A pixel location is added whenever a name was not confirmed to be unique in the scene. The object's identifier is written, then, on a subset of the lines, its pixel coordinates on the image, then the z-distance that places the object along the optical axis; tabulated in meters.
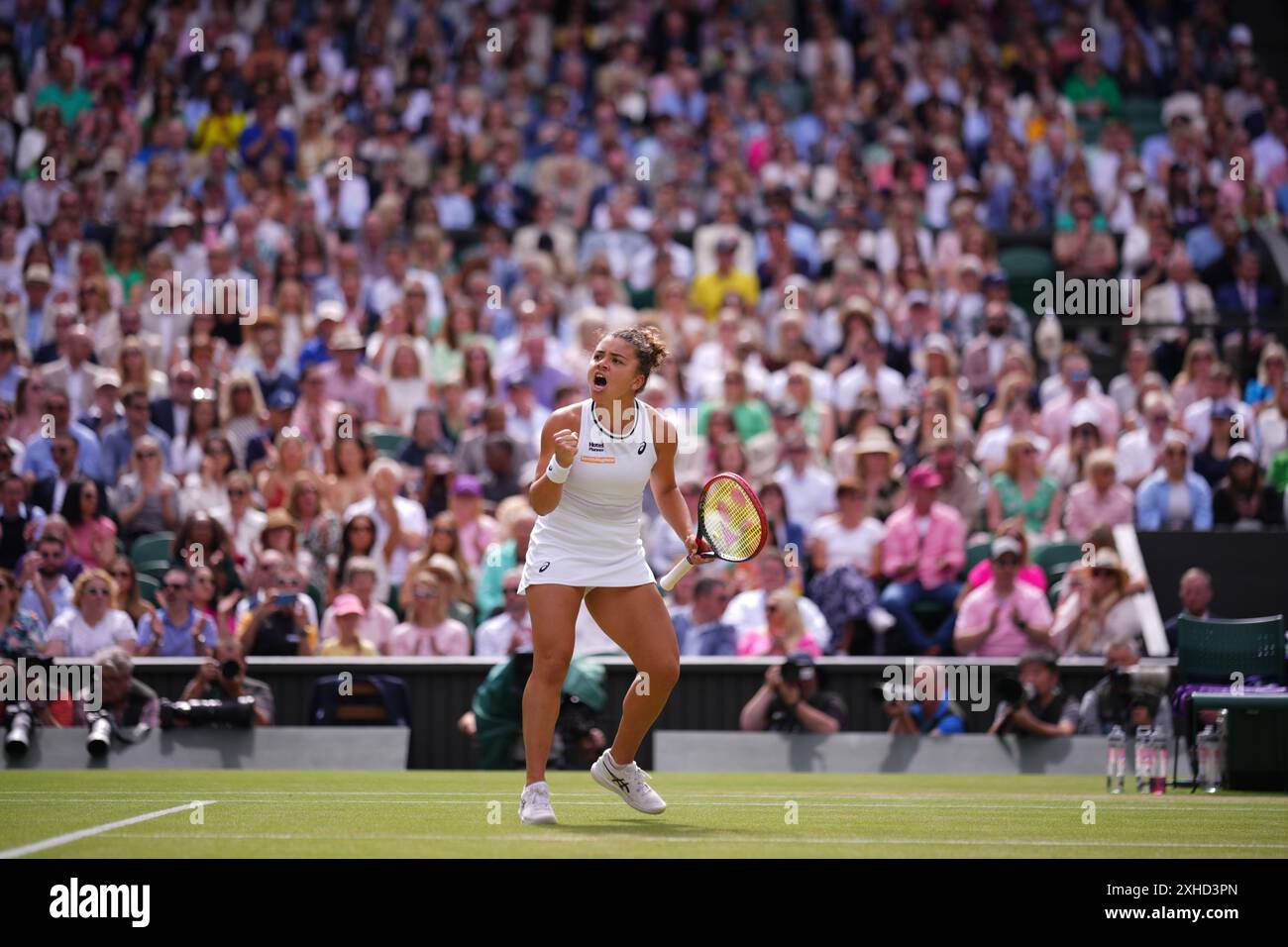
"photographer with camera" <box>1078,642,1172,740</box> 11.33
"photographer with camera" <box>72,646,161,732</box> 12.09
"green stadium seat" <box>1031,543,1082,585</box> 14.03
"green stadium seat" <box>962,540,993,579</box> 14.02
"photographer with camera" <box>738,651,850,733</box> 12.11
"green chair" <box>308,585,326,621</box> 13.60
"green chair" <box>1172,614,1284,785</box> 11.23
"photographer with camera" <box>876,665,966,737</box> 12.24
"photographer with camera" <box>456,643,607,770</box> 11.84
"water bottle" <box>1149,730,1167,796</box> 10.20
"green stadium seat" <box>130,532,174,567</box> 14.32
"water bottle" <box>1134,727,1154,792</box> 10.25
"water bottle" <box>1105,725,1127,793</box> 10.42
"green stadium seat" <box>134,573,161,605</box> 13.65
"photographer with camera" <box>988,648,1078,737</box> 11.95
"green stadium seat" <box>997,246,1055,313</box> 18.27
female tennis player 7.70
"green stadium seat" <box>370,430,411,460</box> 15.80
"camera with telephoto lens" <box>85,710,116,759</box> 11.48
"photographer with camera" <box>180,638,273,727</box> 12.12
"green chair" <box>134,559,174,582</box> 14.07
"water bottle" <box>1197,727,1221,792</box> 10.22
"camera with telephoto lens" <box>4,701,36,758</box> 11.41
